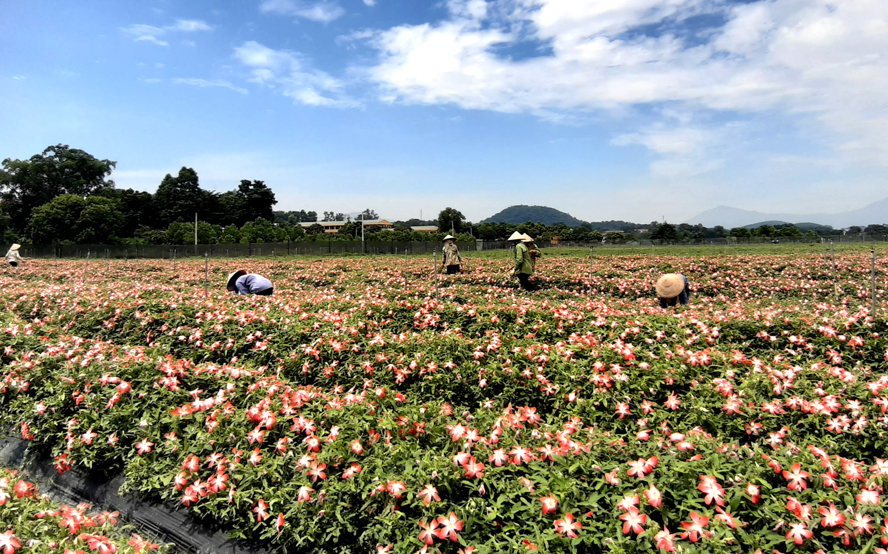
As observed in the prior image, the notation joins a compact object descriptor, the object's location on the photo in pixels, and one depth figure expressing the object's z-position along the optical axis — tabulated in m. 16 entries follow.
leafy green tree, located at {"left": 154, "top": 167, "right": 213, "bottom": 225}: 73.62
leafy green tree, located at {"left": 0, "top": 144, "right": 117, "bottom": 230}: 66.94
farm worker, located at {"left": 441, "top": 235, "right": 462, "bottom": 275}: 14.32
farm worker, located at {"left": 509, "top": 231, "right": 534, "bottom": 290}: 11.93
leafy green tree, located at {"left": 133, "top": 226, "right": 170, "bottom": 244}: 60.25
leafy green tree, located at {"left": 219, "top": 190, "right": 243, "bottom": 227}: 83.25
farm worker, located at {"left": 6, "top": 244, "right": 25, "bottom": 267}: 19.67
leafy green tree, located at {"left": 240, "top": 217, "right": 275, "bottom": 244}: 59.39
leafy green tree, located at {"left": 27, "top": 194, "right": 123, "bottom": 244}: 52.75
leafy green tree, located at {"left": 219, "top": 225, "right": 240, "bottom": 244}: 57.60
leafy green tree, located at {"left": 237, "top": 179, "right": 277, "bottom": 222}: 85.55
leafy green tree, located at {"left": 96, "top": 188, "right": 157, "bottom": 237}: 72.56
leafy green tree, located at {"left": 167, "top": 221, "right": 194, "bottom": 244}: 57.00
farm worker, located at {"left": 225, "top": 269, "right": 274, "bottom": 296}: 9.79
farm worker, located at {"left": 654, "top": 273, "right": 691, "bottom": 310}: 7.74
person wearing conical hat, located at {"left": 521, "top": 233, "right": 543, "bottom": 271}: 12.50
